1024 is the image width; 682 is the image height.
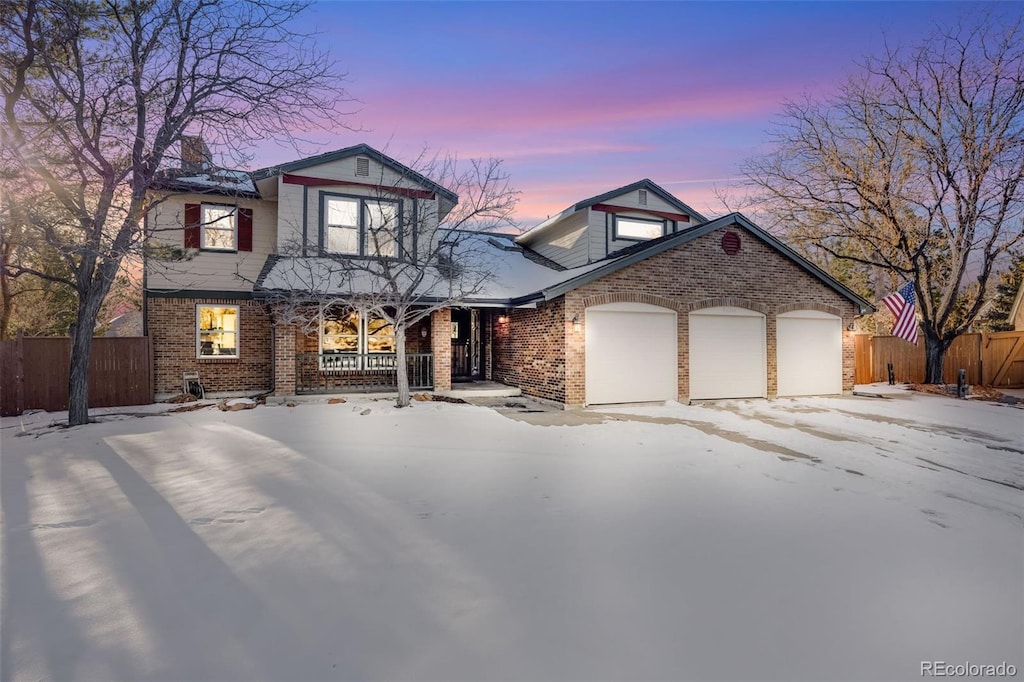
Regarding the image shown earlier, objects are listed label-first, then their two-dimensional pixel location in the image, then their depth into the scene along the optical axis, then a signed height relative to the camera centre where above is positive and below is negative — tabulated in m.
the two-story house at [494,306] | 12.23 +0.95
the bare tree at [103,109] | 8.16 +4.44
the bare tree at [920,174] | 15.84 +5.97
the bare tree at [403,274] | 11.03 +1.89
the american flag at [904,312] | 14.77 +0.94
